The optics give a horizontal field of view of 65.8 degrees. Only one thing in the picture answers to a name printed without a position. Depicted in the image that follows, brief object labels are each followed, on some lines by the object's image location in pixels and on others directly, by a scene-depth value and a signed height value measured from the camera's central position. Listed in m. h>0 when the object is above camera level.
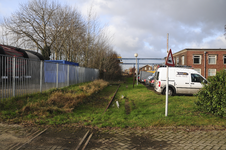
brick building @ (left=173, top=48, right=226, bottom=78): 37.78 +3.09
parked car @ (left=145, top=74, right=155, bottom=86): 21.58 -0.93
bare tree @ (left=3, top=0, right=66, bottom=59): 24.52 +6.96
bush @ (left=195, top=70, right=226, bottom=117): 5.98 -0.82
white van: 12.20 -0.62
